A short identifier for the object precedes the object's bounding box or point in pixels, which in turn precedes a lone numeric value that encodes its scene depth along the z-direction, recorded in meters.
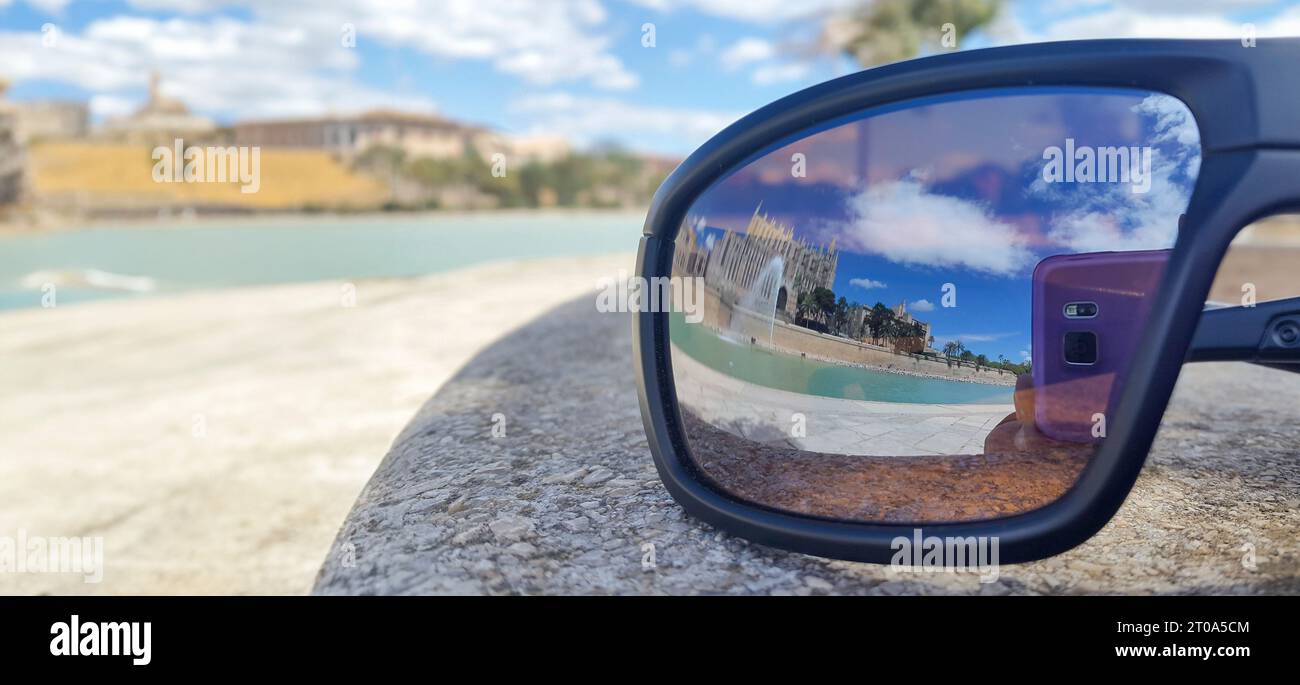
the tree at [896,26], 12.09
